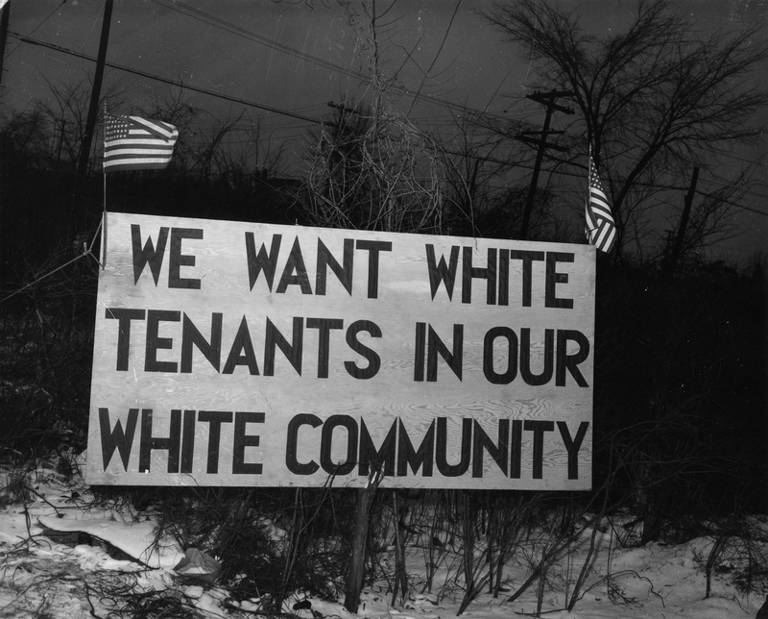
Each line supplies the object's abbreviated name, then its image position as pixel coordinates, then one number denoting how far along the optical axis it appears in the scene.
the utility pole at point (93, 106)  9.77
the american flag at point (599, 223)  4.91
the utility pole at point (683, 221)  10.59
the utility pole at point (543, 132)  10.81
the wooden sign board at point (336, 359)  4.24
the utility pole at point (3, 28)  9.23
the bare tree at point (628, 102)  10.73
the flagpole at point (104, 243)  4.18
